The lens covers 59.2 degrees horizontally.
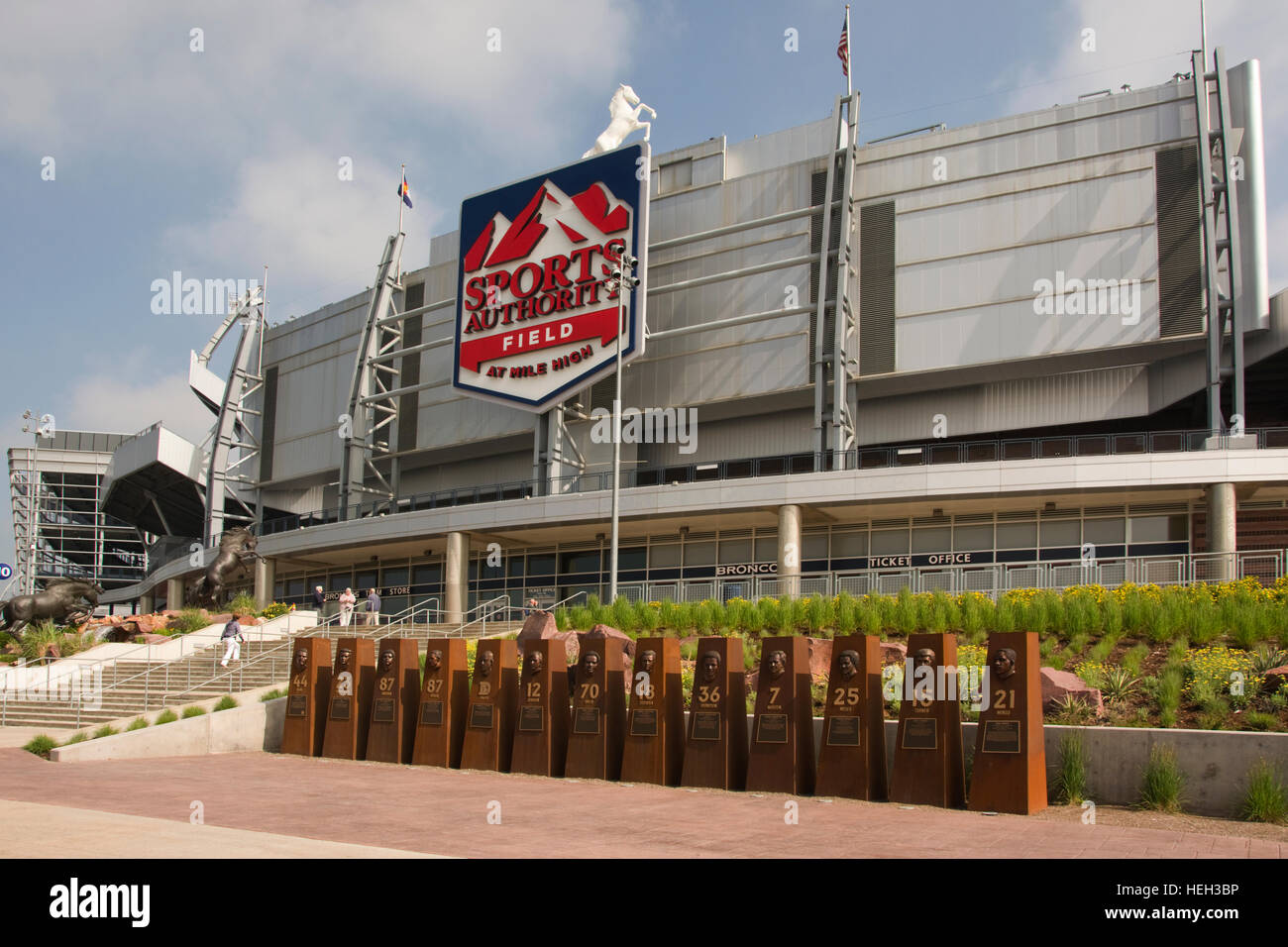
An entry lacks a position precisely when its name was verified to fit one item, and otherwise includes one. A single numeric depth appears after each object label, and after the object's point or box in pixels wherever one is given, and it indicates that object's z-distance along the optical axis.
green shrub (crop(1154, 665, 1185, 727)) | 14.62
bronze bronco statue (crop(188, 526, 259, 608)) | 42.62
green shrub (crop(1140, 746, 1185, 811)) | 12.88
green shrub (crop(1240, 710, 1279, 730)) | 13.64
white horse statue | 45.56
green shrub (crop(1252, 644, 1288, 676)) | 15.73
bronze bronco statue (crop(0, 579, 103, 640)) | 36.84
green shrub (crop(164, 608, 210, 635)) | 35.78
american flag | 43.56
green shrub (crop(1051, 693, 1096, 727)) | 14.85
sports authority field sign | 42.16
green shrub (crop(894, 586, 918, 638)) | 23.53
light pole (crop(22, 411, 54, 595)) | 98.38
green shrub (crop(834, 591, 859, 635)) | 24.38
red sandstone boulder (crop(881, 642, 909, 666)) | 20.59
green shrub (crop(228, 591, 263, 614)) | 39.35
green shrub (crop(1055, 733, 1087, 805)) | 13.48
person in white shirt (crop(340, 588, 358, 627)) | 33.53
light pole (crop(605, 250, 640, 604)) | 29.64
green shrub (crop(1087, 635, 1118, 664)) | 19.28
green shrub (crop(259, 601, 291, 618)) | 37.81
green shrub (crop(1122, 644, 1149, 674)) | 17.50
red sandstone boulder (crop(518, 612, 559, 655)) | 23.86
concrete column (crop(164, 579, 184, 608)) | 66.12
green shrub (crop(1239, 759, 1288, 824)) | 12.12
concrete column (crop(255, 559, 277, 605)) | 52.47
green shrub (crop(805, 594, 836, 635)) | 25.19
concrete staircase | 25.02
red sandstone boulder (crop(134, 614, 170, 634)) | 37.92
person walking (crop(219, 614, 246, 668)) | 27.73
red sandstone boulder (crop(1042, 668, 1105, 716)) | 15.23
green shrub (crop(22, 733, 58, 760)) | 20.91
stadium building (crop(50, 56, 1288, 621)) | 35.66
